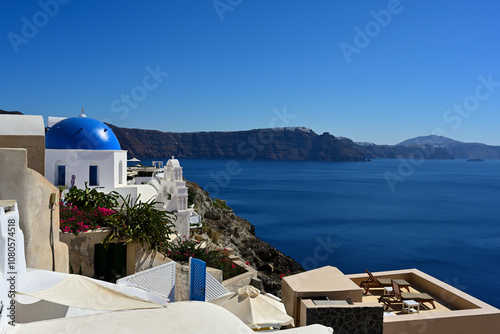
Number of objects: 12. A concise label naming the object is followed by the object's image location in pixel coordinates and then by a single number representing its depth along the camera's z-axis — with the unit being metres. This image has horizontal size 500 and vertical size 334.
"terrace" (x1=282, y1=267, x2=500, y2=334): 8.11
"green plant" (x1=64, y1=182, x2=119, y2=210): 13.82
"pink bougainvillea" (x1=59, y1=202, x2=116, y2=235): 11.62
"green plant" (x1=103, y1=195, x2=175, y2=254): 11.84
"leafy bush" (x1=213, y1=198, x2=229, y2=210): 45.59
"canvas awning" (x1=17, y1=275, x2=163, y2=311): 6.86
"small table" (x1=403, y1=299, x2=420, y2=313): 9.60
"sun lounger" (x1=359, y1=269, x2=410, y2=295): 10.83
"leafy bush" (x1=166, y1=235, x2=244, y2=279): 13.73
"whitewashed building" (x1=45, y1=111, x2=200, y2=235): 18.94
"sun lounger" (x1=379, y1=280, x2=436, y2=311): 9.86
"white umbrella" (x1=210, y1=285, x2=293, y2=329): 8.44
